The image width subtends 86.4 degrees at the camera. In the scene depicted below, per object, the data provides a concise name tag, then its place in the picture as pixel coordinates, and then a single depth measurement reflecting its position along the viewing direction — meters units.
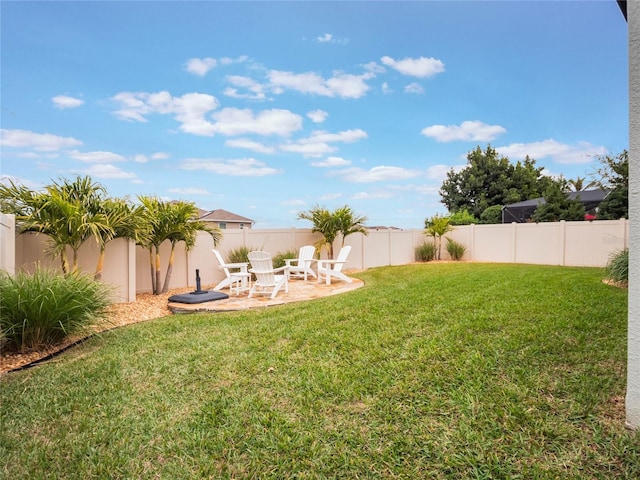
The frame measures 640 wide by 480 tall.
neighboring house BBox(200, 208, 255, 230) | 26.94
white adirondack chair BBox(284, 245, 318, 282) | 10.34
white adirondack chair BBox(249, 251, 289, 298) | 7.86
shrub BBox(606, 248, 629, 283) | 7.00
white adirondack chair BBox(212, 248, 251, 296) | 8.55
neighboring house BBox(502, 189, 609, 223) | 18.06
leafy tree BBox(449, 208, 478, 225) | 21.32
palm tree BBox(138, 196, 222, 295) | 8.24
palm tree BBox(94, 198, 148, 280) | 6.94
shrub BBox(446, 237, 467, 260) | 16.31
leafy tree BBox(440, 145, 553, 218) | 27.20
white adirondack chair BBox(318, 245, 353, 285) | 9.84
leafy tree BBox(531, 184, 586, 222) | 16.56
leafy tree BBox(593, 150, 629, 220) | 15.12
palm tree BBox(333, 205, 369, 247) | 12.47
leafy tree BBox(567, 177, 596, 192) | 27.42
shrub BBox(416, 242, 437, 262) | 16.08
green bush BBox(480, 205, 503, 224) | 24.67
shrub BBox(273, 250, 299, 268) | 11.25
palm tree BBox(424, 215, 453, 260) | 16.03
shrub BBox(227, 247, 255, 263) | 10.61
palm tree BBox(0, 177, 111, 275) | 6.11
